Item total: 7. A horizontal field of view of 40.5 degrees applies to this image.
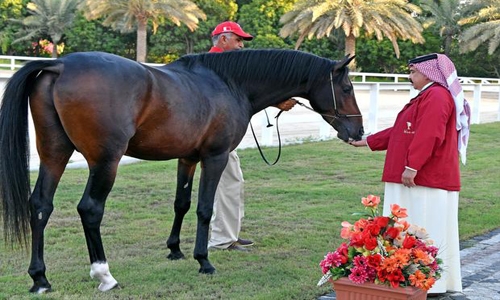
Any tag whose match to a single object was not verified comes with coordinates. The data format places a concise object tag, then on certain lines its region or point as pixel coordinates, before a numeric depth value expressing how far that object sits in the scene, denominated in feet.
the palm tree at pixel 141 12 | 118.62
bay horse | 15.17
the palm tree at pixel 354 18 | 116.16
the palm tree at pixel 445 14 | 147.95
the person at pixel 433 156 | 15.71
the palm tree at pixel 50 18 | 147.54
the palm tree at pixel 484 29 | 130.72
